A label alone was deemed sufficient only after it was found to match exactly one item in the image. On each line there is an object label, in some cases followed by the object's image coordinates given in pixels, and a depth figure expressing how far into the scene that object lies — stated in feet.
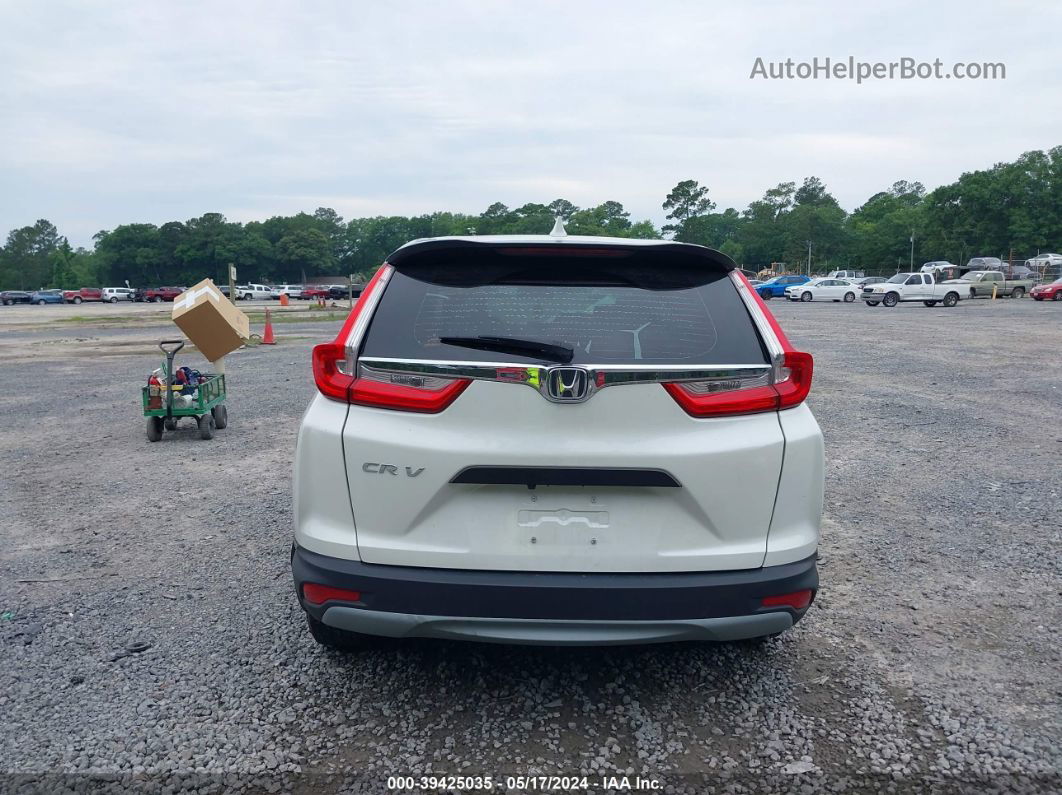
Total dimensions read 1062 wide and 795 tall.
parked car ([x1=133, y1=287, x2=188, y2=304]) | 249.55
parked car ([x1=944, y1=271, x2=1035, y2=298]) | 140.56
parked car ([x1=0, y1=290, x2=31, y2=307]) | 253.44
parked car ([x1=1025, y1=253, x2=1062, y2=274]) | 176.23
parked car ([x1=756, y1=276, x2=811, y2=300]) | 172.97
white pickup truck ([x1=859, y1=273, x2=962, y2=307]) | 124.06
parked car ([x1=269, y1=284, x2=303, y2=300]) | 267.04
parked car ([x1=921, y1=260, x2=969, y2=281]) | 148.55
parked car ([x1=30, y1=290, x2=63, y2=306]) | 259.60
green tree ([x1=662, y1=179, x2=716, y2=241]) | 443.73
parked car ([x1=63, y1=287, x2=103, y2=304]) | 255.50
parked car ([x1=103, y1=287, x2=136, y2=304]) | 252.42
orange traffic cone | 67.15
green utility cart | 25.91
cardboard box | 26.68
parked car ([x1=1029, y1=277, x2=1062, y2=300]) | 127.13
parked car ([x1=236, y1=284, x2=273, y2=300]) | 264.72
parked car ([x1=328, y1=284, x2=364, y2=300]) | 229.19
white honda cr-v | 8.68
